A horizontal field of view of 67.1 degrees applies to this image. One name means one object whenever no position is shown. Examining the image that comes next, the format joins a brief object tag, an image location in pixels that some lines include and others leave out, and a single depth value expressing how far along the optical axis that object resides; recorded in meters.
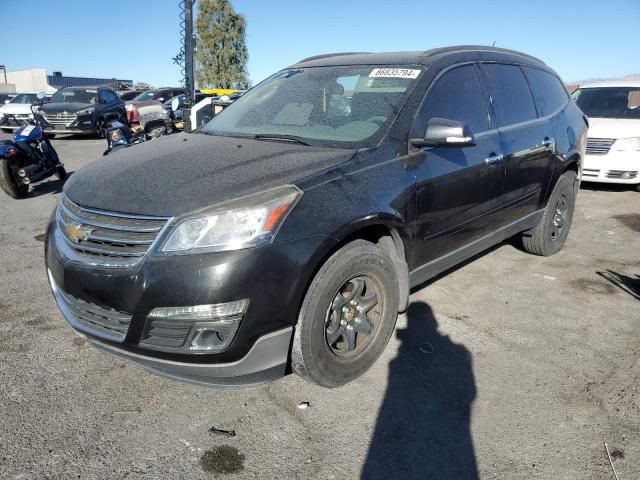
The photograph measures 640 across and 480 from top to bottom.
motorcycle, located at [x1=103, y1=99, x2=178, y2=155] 7.45
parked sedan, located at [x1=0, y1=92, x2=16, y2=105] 25.11
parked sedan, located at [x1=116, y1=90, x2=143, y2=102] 24.72
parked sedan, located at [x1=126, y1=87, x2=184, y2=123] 17.88
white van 7.51
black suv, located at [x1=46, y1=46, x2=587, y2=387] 2.12
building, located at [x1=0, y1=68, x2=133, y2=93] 55.83
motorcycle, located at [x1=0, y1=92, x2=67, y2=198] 7.02
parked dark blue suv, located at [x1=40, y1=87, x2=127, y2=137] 14.56
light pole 9.88
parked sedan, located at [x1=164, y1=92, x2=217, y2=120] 14.66
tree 33.50
